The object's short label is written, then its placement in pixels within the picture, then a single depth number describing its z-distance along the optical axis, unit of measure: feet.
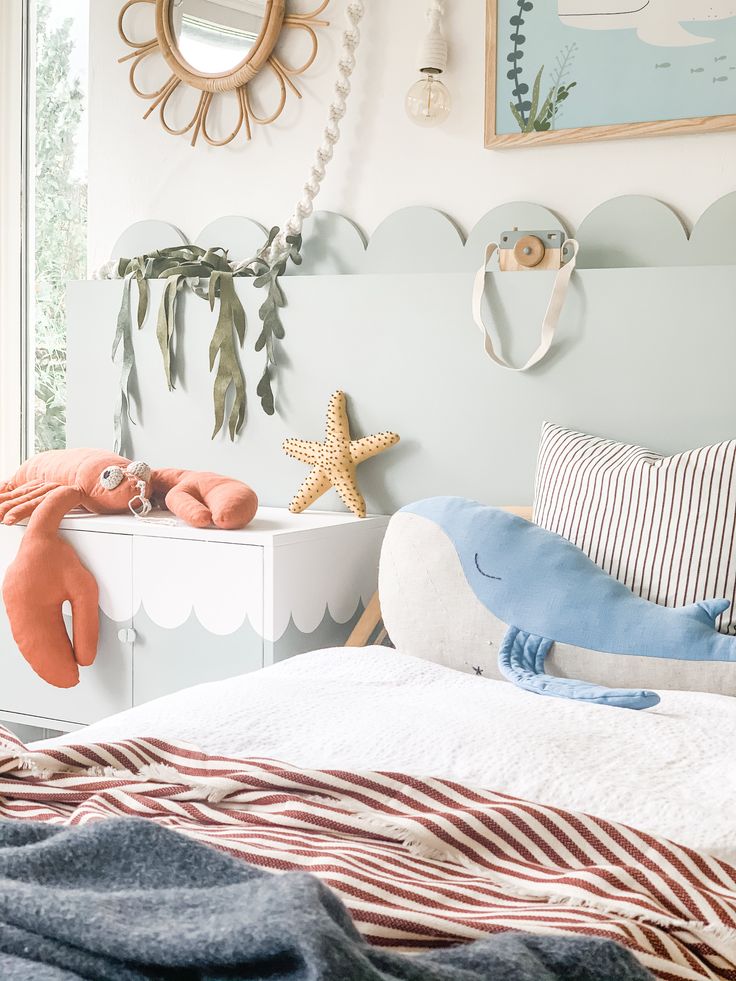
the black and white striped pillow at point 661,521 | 5.03
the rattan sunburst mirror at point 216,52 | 7.57
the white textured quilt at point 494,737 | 3.26
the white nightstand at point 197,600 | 6.02
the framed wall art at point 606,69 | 6.29
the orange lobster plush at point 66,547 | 6.29
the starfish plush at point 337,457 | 6.92
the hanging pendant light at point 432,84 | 6.95
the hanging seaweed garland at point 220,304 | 7.32
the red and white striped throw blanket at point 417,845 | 2.39
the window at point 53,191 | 9.24
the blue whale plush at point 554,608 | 4.74
